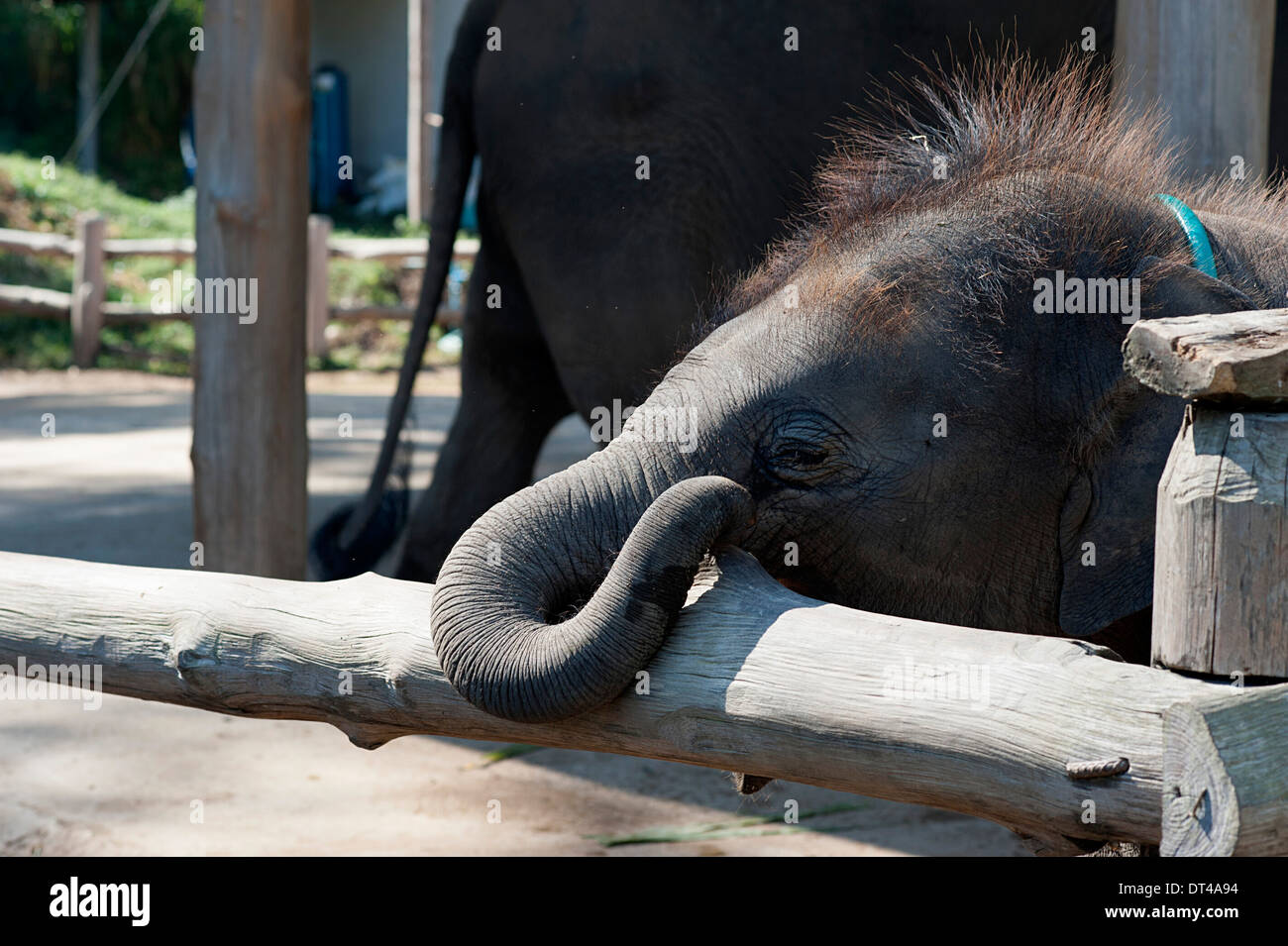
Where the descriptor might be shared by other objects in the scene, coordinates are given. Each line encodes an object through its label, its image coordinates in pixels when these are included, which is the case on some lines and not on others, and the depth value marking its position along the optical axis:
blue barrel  19.75
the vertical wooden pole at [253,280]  4.59
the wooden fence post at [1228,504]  1.62
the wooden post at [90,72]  18.70
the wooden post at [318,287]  12.98
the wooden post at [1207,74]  3.41
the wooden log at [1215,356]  1.60
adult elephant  4.22
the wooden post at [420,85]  15.80
